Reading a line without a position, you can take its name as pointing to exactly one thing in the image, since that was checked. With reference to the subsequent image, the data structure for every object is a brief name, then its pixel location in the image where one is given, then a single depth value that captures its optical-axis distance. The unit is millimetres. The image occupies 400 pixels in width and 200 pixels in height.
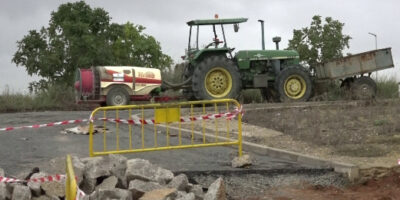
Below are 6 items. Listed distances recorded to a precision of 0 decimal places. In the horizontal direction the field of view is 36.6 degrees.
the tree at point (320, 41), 26328
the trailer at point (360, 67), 21000
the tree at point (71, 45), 30203
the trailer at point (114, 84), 19844
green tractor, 19766
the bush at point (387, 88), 23094
